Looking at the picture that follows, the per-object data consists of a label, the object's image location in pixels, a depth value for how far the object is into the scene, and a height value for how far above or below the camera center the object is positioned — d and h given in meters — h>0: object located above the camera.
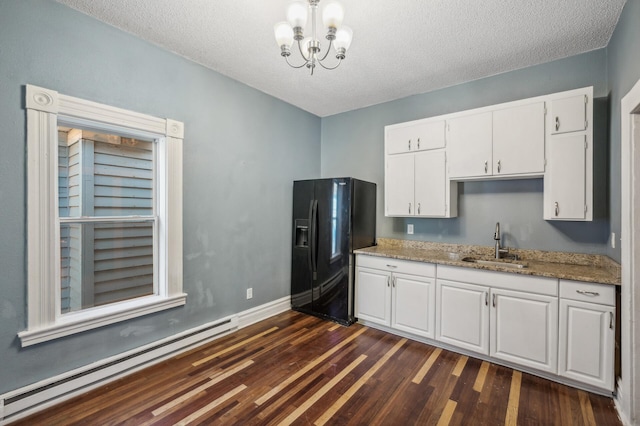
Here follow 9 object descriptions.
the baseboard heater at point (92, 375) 1.88 -1.23
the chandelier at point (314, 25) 1.65 +1.09
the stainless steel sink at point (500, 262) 2.72 -0.49
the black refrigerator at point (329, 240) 3.40 -0.34
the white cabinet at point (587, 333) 2.04 -0.88
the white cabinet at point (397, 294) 2.91 -0.88
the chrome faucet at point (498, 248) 2.89 -0.36
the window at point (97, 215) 1.97 -0.03
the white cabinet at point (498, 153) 2.42 +0.57
